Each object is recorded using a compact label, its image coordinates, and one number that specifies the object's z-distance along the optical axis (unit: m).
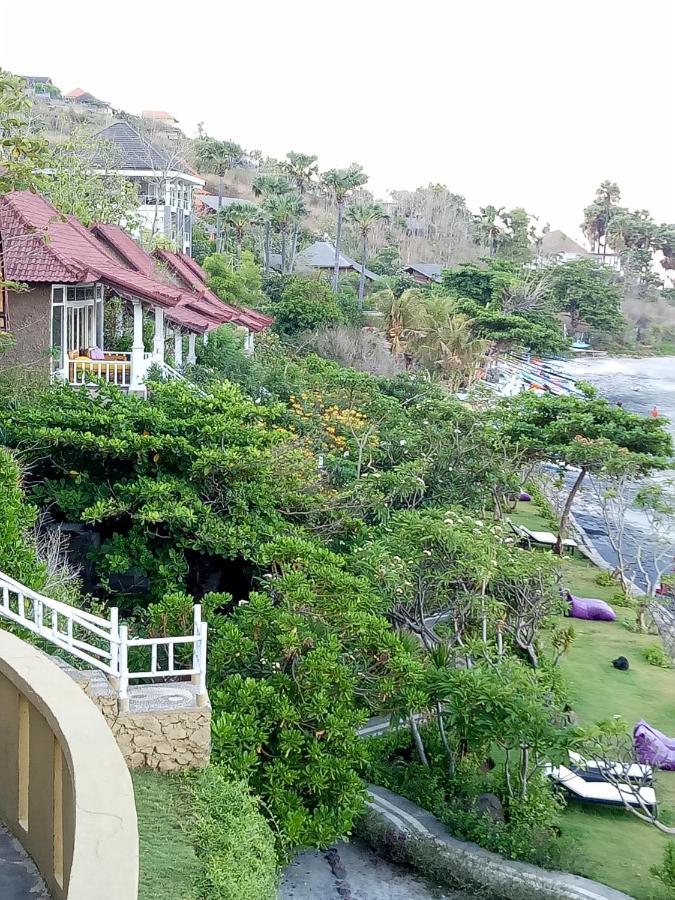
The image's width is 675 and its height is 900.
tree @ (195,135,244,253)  60.03
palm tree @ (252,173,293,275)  57.09
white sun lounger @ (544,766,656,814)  13.30
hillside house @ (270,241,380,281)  71.12
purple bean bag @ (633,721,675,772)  14.48
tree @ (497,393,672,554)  24.86
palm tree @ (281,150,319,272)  68.31
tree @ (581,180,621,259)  102.38
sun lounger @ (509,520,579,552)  26.13
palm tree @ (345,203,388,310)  55.31
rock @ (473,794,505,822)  12.71
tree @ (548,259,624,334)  72.12
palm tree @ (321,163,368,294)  53.34
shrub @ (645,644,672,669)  20.12
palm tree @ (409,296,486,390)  44.28
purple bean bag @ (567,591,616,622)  22.64
